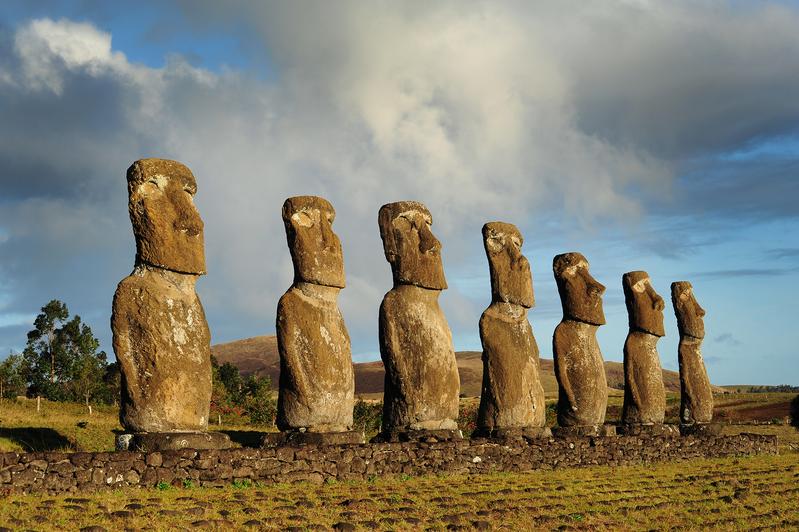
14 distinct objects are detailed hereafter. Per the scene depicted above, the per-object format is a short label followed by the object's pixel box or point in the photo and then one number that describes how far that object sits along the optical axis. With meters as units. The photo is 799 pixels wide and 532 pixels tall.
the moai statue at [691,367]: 25.95
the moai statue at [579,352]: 21.38
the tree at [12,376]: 48.04
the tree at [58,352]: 46.97
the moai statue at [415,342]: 16.83
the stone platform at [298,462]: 11.87
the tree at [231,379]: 43.17
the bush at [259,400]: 33.81
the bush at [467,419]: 29.31
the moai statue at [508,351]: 18.64
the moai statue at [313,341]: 15.22
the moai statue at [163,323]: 13.20
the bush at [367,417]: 30.35
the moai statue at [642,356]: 23.33
